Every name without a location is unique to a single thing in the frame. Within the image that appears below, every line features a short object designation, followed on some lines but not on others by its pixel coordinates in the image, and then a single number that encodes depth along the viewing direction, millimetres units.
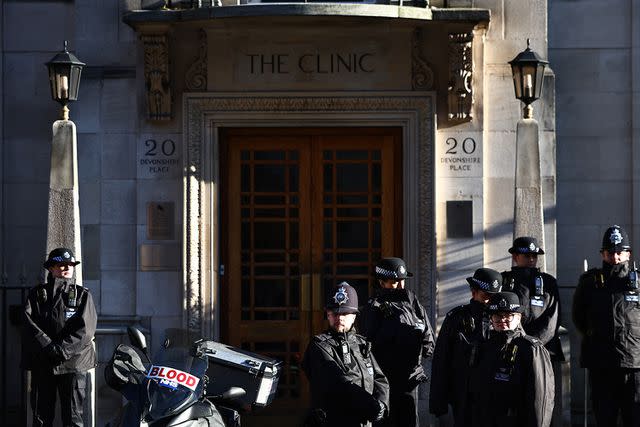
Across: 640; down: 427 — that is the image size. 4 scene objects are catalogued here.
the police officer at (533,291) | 12891
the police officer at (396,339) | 12438
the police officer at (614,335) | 13086
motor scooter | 9773
